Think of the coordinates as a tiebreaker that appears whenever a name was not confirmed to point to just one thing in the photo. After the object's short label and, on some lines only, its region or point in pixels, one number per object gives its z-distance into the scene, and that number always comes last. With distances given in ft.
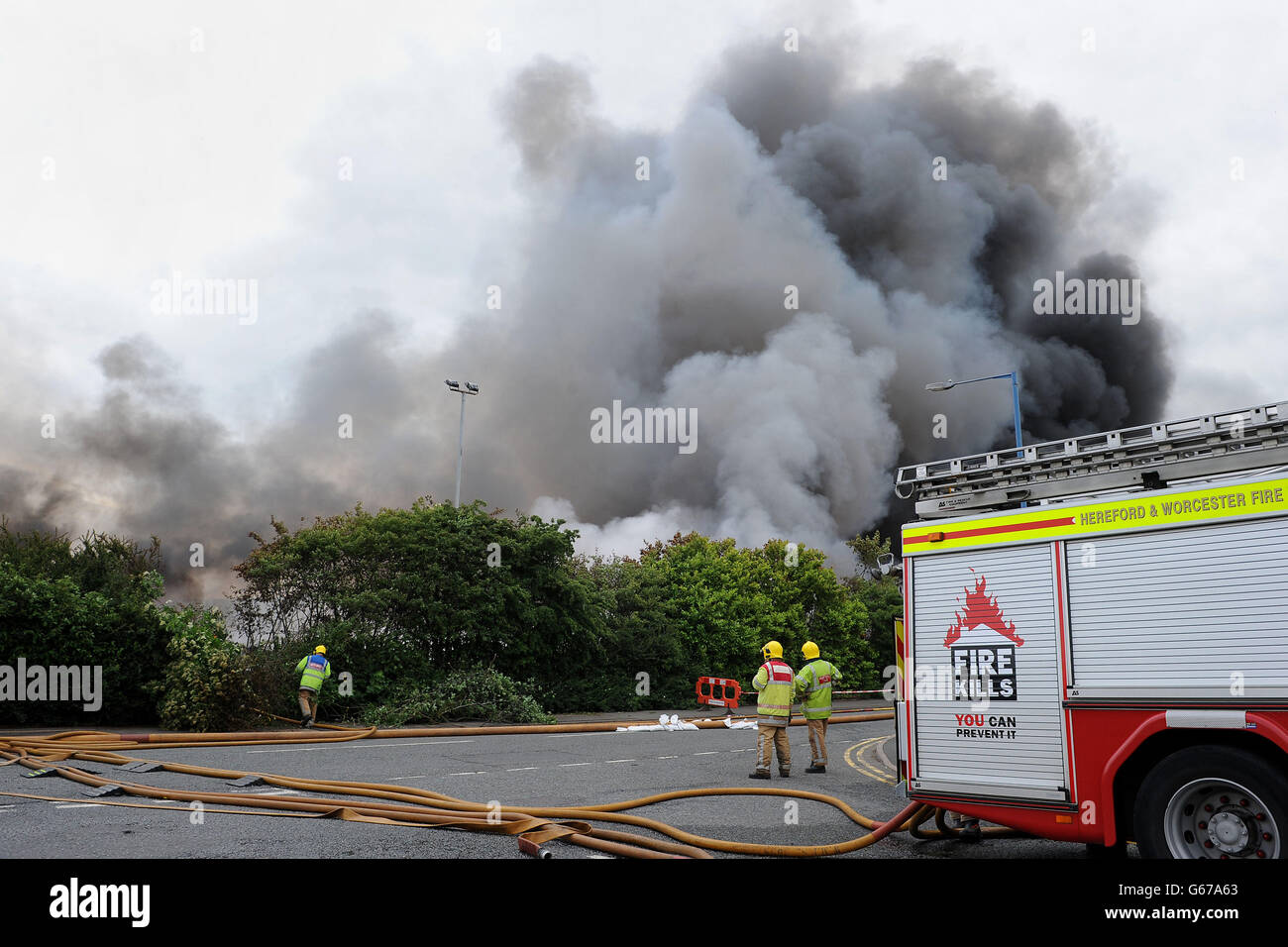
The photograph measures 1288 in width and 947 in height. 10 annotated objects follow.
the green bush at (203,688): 53.26
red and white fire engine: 16.80
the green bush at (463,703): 60.59
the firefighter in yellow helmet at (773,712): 35.68
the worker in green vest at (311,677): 57.06
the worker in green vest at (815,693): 39.52
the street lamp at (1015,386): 72.23
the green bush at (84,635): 55.52
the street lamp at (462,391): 96.73
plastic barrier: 77.44
